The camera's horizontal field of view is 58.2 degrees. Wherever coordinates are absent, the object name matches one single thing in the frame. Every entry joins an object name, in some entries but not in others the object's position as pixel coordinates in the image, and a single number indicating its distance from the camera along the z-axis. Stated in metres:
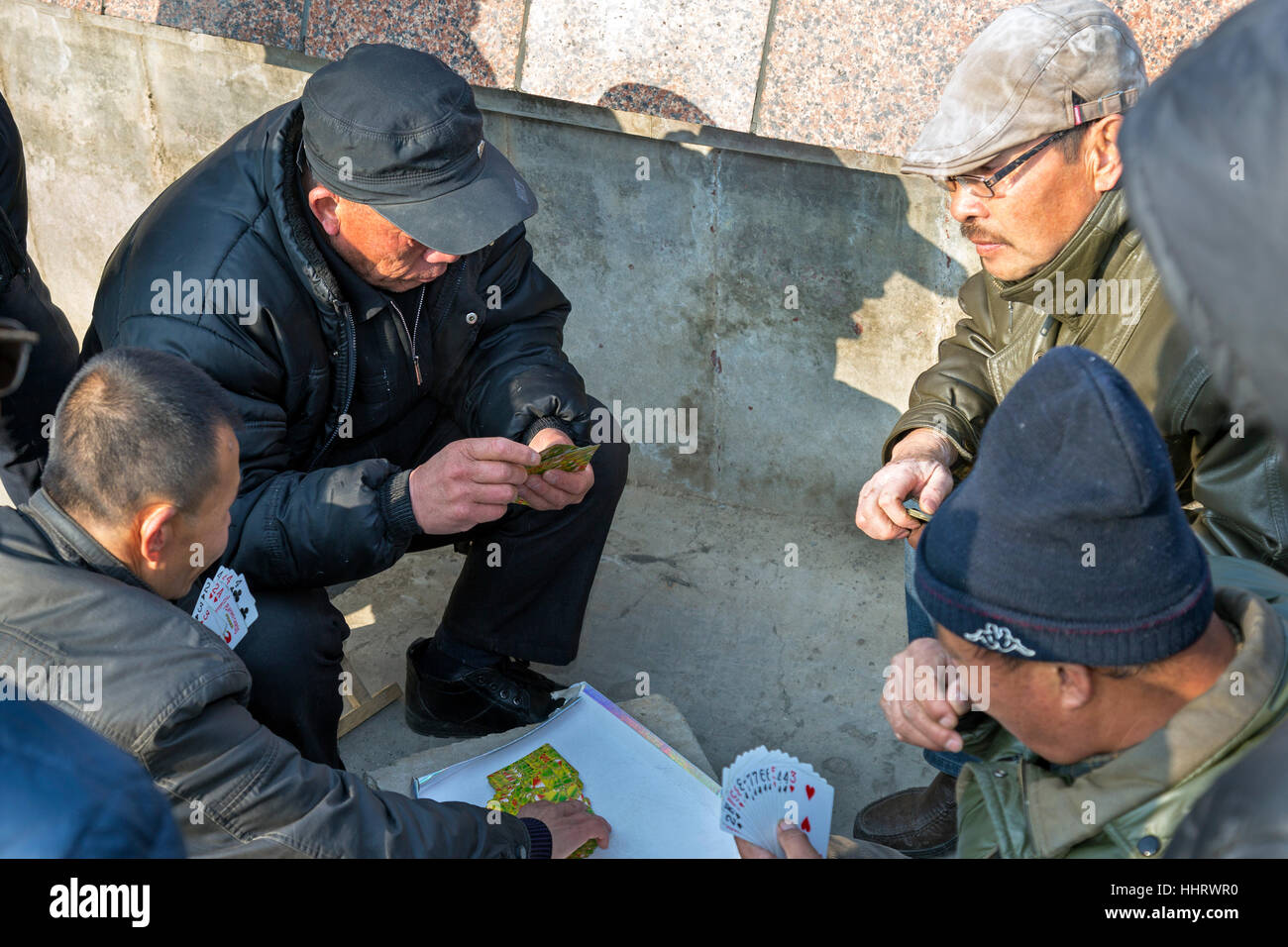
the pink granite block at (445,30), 3.87
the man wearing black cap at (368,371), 2.99
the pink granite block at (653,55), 3.73
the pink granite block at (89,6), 4.30
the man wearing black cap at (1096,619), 1.59
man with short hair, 1.99
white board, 2.91
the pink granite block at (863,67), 3.56
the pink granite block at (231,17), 4.07
